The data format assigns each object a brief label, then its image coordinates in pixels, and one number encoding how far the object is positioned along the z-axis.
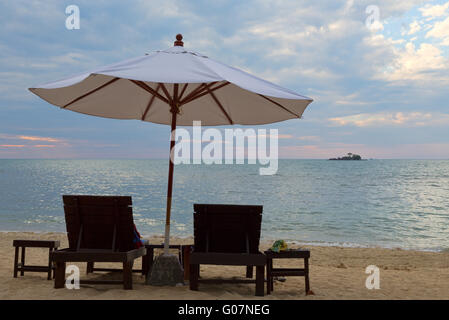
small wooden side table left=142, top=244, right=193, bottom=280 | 4.84
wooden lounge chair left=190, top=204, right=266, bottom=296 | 4.38
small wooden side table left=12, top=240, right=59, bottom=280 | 4.91
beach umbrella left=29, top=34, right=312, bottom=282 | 3.69
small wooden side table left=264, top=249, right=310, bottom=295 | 4.47
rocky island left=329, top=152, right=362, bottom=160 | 135.35
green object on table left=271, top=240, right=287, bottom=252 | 4.49
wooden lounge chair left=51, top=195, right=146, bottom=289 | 4.27
